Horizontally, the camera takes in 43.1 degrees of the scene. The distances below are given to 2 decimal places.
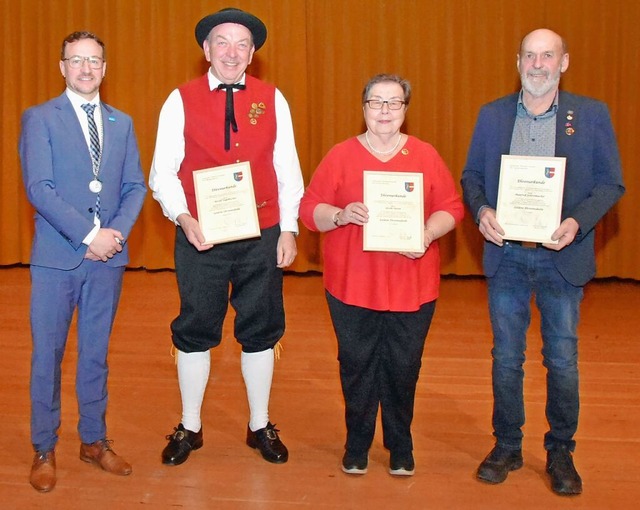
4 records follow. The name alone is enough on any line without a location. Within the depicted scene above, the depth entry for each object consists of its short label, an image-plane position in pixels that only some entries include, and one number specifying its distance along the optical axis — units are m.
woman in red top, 2.78
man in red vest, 2.94
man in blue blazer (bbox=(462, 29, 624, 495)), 2.78
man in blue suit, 2.79
